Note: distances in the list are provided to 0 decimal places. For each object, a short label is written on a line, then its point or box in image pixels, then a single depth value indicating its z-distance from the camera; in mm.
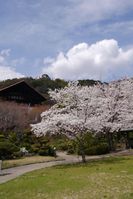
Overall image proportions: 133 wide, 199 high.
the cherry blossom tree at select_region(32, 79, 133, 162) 14183
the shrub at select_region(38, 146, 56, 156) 17933
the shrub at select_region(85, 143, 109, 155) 18381
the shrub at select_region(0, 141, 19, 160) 16112
